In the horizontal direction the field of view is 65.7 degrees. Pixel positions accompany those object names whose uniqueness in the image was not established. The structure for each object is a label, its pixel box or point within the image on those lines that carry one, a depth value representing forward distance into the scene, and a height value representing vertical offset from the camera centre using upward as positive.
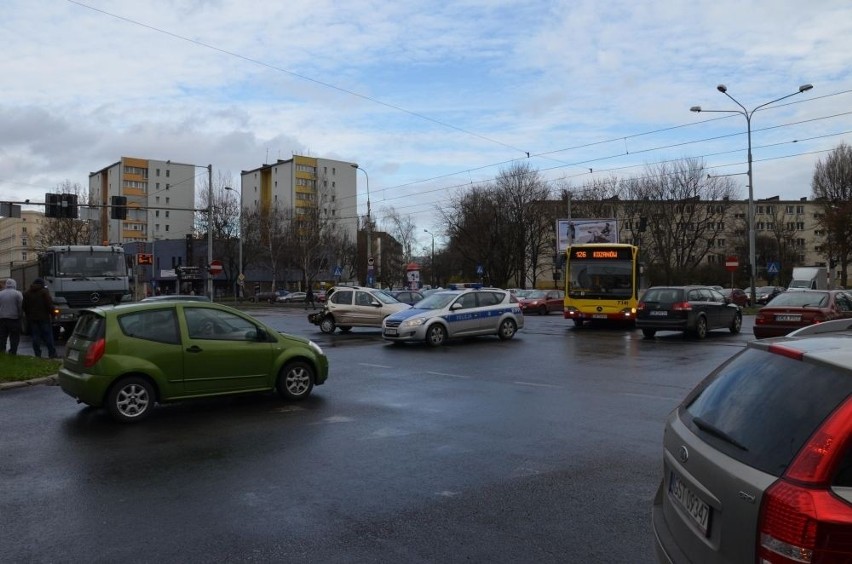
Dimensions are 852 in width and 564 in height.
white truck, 46.50 -0.07
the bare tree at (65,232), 53.34 +4.30
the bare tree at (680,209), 64.62 +6.85
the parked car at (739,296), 47.97 -1.37
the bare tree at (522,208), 60.34 +6.65
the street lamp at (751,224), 34.03 +2.92
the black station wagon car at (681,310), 19.73 -0.98
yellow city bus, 23.84 -0.11
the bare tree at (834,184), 54.03 +8.67
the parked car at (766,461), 2.28 -0.72
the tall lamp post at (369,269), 43.22 +0.76
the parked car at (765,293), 52.12 -1.39
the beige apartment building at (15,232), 109.12 +9.14
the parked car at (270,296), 70.06 -1.55
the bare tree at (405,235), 81.81 +5.70
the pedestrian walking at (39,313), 14.59 -0.64
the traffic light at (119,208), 31.13 +3.58
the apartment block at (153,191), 106.38 +15.19
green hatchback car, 8.23 -0.98
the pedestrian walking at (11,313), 14.08 -0.62
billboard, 50.09 +3.72
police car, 17.95 -1.06
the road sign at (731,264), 39.09 +0.82
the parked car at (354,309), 23.05 -0.97
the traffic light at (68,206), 30.81 +3.61
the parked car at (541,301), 38.88 -1.28
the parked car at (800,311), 16.66 -0.87
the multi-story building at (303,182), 105.50 +16.46
